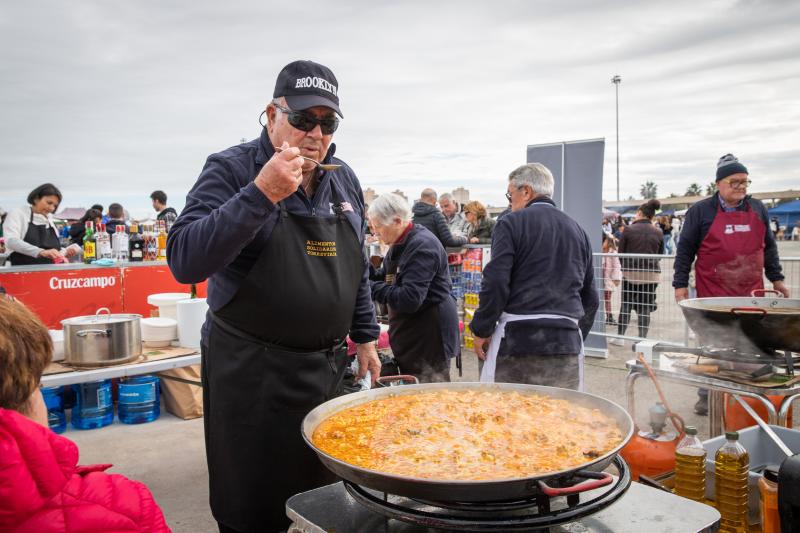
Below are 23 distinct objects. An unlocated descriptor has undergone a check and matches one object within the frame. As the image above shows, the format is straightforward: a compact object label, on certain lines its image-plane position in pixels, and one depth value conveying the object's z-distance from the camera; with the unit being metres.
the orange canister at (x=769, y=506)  1.85
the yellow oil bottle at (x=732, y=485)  1.99
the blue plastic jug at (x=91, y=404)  5.55
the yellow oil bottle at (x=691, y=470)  2.11
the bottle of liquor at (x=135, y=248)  6.41
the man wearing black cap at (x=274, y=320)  2.07
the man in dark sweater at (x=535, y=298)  3.65
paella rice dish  1.60
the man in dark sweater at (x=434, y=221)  9.05
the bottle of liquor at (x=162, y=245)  6.45
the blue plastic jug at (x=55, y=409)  5.46
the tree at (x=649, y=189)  102.85
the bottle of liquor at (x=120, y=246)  6.29
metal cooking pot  3.59
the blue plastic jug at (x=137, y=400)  5.75
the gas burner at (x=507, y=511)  1.24
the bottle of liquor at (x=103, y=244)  6.19
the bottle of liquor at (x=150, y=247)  6.51
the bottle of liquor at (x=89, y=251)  6.12
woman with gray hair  4.38
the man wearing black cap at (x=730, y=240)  4.91
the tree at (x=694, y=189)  92.03
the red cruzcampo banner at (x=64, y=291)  5.42
